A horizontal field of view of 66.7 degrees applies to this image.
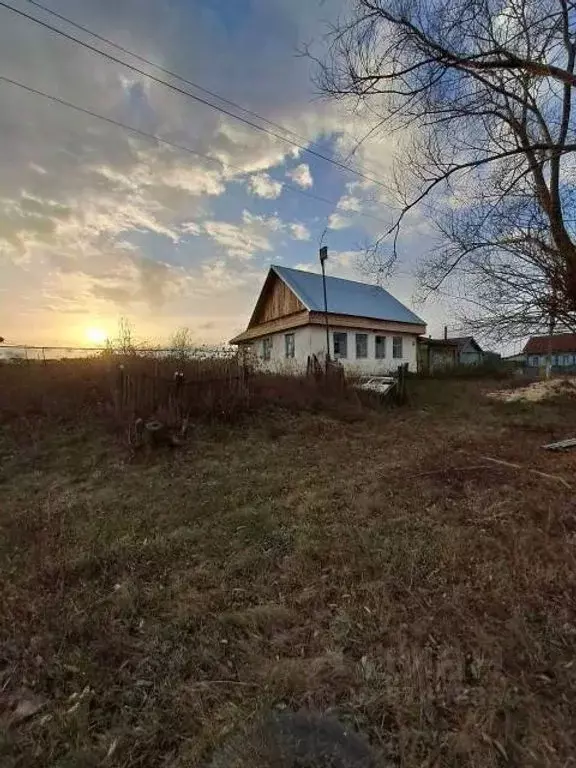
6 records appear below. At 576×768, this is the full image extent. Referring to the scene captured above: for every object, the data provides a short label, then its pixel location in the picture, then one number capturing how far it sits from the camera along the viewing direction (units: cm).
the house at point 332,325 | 1984
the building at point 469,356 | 3066
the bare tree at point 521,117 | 450
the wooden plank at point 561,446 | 748
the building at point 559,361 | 4006
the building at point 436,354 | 2694
